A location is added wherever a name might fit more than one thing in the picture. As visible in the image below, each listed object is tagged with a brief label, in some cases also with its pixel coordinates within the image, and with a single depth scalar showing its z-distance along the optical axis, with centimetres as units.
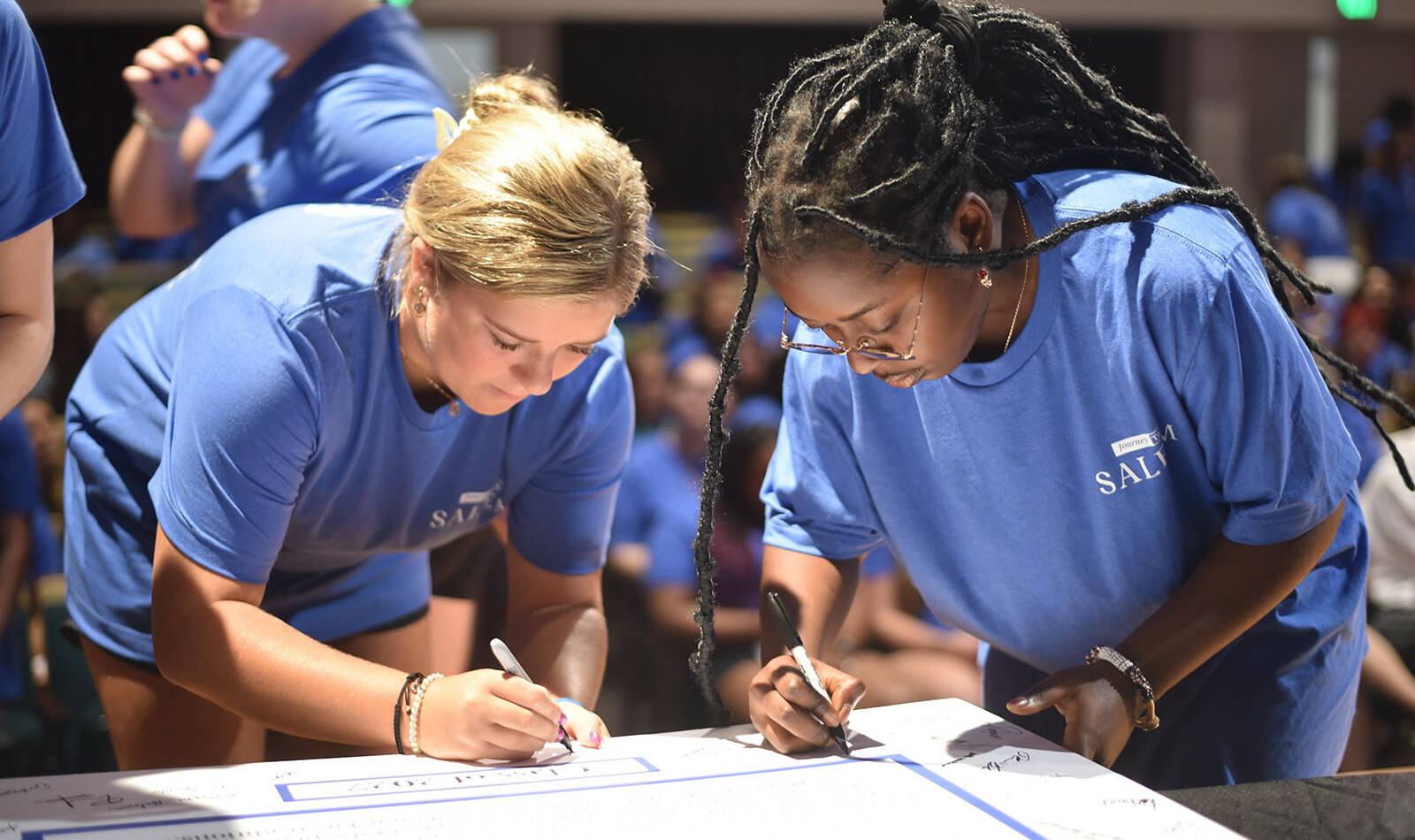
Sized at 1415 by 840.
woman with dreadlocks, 227
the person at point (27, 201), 231
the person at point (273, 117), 274
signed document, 216
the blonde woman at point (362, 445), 235
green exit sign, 1218
